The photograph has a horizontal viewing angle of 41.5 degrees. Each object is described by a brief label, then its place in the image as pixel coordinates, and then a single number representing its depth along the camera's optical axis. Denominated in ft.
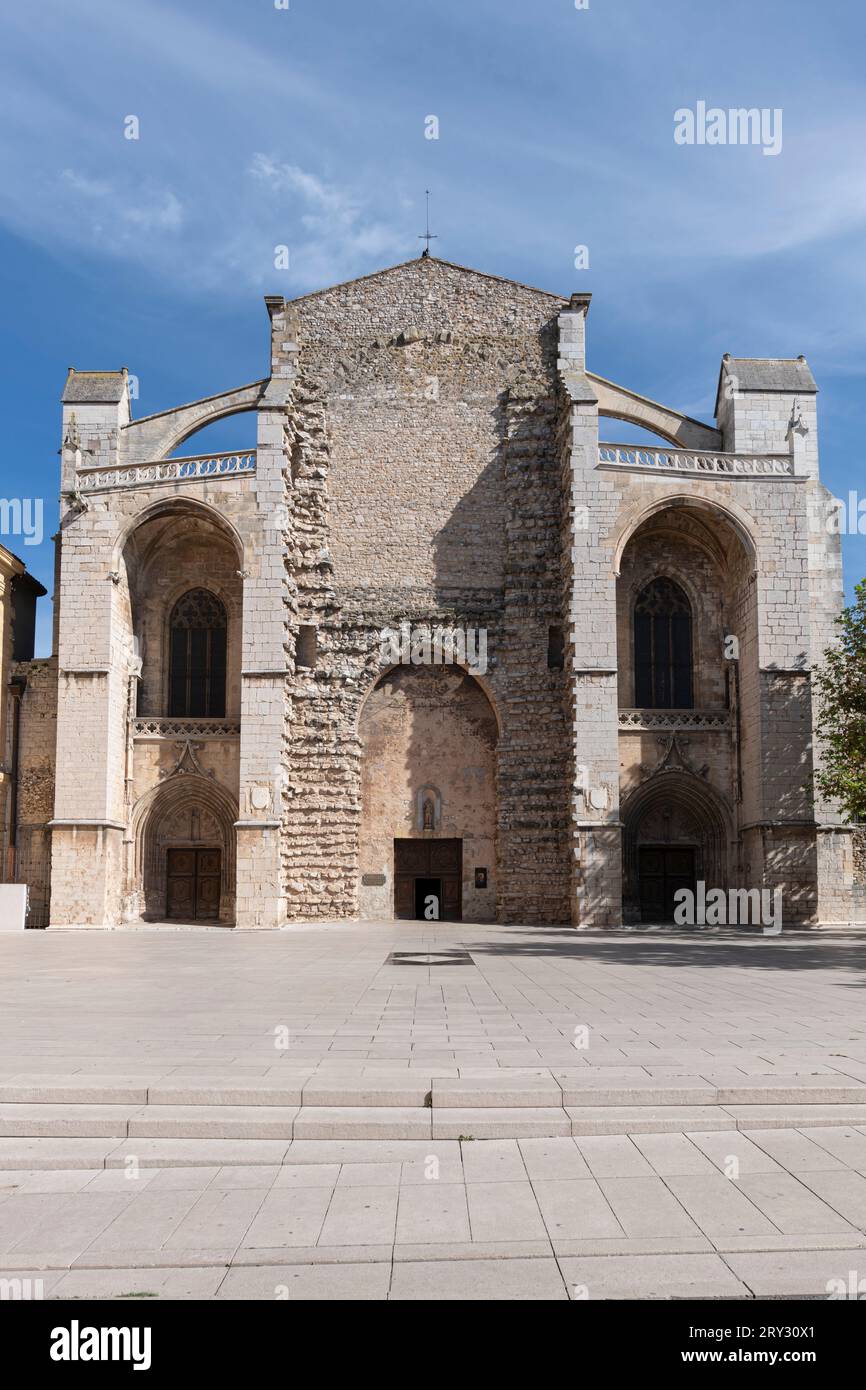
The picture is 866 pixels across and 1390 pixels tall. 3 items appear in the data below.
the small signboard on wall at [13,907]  81.41
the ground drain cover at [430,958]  52.47
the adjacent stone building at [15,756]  89.15
